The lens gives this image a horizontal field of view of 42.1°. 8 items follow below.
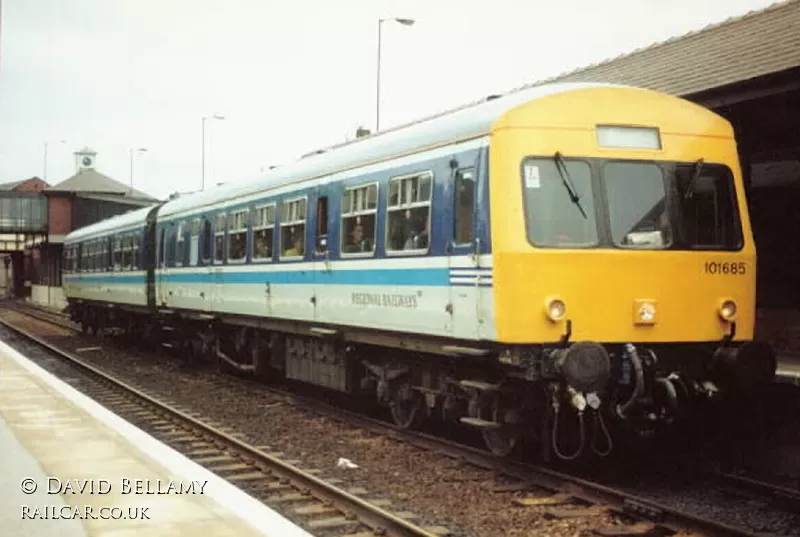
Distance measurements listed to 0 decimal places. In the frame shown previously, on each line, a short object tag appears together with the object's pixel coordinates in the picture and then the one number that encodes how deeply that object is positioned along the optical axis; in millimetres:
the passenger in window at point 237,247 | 16188
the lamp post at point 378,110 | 29406
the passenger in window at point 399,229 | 10649
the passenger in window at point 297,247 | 13528
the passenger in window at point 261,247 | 14961
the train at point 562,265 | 8805
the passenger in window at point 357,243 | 11583
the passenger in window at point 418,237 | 10258
